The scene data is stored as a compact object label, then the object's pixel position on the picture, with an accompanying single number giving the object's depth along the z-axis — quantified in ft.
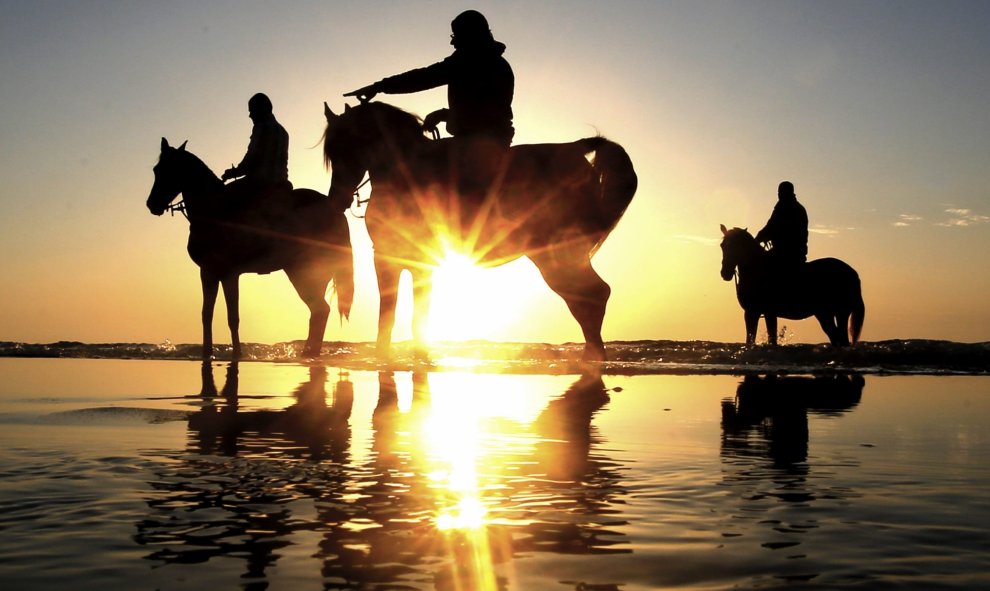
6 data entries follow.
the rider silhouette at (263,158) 46.26
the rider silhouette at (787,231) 57.06
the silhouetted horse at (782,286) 57.62
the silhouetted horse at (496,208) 32.68
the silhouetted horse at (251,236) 47.21
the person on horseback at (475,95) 32.86
